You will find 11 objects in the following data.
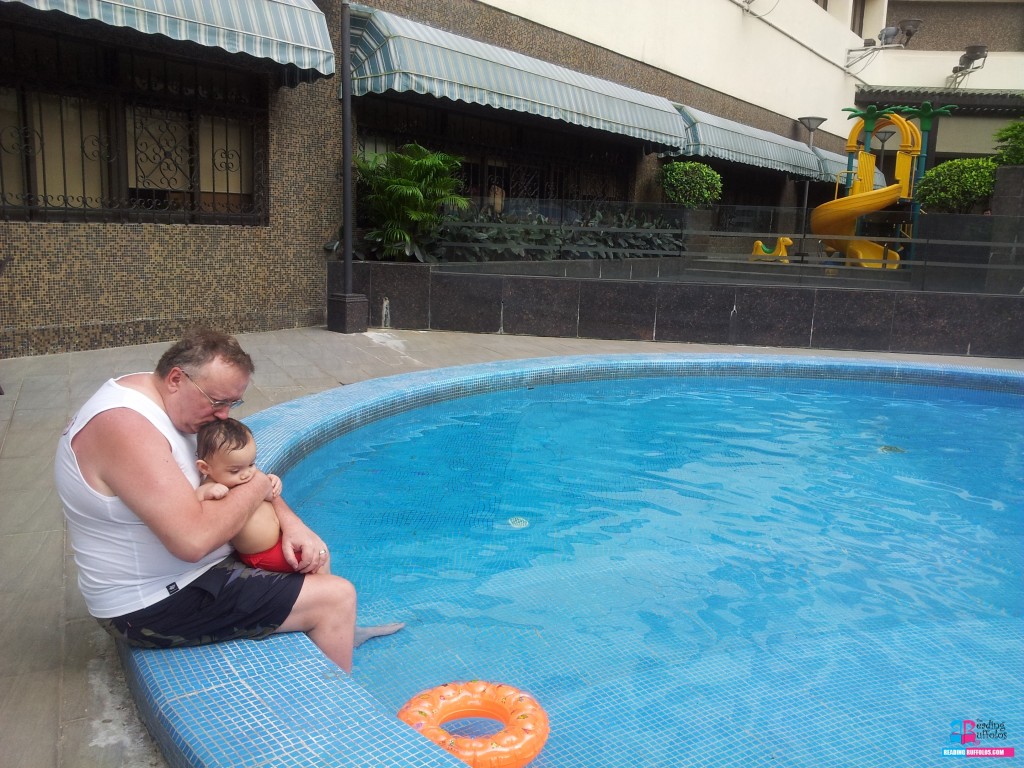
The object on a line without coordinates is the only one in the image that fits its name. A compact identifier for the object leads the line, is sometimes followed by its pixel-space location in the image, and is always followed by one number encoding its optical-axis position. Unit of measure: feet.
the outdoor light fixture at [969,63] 82.43
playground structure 37.27
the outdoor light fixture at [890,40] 79.41
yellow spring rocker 37.50
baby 7.91
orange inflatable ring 8.36
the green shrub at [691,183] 51.60
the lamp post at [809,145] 37.73
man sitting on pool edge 7.30
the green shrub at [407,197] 34.06
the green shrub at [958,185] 42.04
